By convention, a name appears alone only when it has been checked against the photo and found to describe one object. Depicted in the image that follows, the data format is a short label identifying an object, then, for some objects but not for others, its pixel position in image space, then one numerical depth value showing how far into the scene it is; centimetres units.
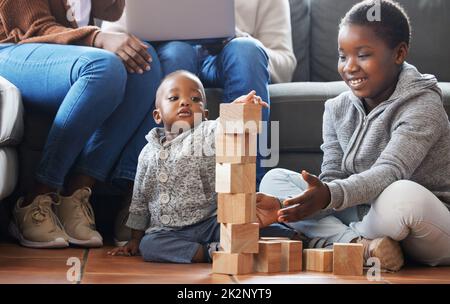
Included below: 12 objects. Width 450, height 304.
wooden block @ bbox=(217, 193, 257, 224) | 301
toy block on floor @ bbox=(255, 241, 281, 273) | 308
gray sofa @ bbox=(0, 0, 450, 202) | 432
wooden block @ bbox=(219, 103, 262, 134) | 299
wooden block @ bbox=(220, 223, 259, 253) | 303
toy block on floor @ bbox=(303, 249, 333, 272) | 313
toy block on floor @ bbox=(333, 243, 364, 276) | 309
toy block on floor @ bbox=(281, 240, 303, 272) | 312
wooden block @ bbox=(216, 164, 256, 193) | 301
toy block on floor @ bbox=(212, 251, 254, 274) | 304
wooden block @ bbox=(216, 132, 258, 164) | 301
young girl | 316
